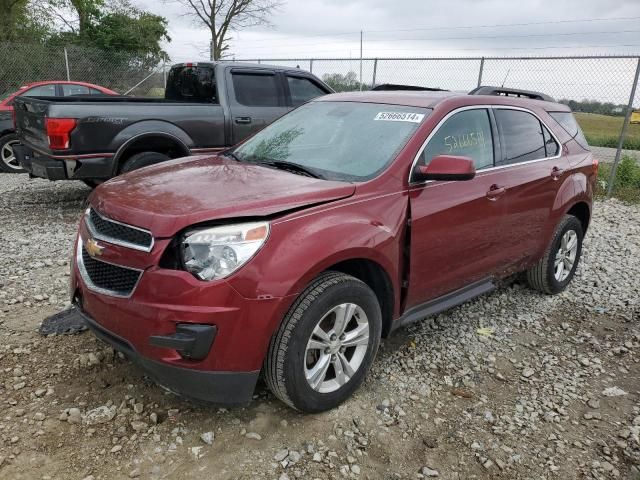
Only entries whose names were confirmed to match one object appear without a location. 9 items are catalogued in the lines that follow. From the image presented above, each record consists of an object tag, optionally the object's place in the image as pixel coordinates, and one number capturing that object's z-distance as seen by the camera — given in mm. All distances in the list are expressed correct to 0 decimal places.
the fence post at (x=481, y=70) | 10188
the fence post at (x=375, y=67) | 11797
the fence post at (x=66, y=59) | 15620
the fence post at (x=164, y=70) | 16977
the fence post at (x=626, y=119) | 8530
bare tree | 20375
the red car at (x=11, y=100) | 8858
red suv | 2439
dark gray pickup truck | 5676
